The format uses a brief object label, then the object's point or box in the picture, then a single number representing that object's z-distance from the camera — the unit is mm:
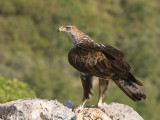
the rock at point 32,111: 16312
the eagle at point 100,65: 18391
